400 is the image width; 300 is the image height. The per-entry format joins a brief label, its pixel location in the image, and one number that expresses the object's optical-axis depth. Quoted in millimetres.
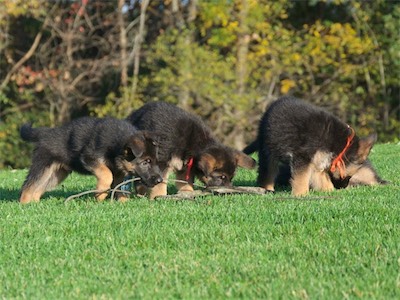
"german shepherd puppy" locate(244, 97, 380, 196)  17706
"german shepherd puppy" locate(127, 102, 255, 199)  17961
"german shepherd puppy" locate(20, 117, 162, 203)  17209
